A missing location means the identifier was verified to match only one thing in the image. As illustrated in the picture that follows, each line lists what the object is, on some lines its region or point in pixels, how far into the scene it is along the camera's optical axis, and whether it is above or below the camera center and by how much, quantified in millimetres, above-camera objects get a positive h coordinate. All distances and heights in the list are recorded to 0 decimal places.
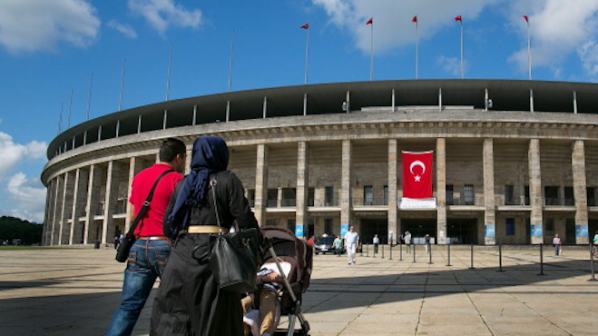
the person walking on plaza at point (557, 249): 29325 -630
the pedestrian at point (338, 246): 29828 -895
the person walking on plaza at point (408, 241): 34881 -539
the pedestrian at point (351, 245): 20000 -536
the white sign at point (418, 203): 41000 +2630
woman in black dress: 3068 -132
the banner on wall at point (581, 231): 39528 +694
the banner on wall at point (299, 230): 42284 +17
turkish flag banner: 40969 +5177
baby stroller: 4633 -381
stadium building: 41344 +7468
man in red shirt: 3777 -142
